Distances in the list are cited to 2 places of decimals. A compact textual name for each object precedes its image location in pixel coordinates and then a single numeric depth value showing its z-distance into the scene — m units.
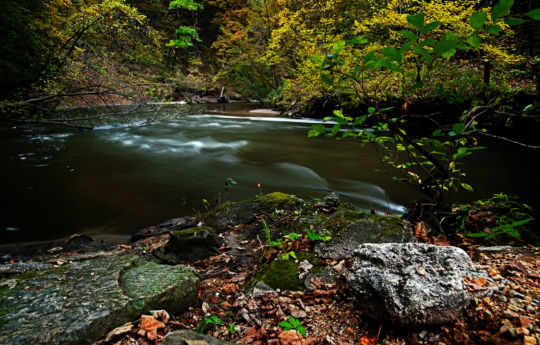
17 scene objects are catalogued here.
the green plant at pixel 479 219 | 2.62
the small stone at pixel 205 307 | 2.09
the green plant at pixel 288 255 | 2.46
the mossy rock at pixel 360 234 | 2.40
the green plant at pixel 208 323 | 1.80
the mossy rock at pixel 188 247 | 3.08
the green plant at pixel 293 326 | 1.64
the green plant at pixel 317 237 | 2.56
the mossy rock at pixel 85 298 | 1.56
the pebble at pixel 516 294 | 1.43
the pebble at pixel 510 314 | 1.32
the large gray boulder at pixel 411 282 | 1.43
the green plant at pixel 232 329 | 1.79
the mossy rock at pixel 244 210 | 3.80
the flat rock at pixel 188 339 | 1.46
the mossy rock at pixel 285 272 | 2.16
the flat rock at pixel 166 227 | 4.08
